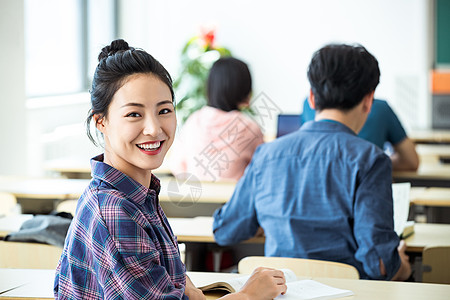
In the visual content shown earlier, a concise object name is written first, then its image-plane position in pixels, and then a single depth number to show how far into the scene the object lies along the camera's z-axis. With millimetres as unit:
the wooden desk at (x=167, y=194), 3090
